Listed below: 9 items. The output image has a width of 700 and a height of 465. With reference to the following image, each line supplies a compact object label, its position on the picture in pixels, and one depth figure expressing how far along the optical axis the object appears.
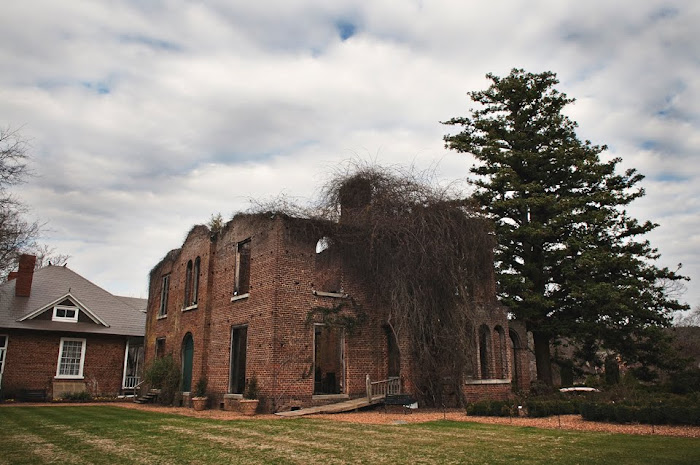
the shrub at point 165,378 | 20.69
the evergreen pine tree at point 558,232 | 19.44
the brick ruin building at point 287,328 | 16.16
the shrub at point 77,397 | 23.07
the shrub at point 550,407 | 13.68
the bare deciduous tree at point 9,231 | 16.47
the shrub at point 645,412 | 11.01
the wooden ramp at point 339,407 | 14.98
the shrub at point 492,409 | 13.71
